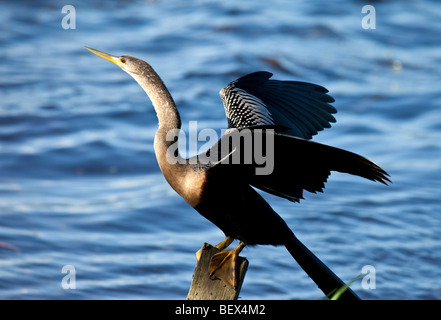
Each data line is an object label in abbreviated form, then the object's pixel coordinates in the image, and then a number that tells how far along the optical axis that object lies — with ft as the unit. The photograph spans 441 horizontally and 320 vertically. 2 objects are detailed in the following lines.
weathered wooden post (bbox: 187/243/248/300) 26.18
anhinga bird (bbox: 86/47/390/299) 23.82
